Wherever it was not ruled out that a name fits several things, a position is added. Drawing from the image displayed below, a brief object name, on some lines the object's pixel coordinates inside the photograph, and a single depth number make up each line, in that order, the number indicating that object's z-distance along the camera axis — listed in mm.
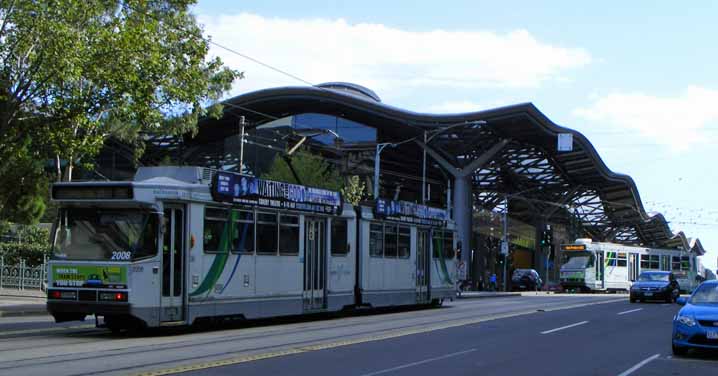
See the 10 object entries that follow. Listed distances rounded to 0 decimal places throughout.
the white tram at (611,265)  56091
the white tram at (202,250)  16438
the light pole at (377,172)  44431
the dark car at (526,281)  66888
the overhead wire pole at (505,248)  58178
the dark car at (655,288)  37562
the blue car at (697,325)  14141
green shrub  36781
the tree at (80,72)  21859
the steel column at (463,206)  61812
